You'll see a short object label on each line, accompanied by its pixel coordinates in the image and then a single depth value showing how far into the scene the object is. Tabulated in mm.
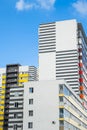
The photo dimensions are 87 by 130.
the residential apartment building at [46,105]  88312
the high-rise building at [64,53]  149750
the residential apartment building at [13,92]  135975
